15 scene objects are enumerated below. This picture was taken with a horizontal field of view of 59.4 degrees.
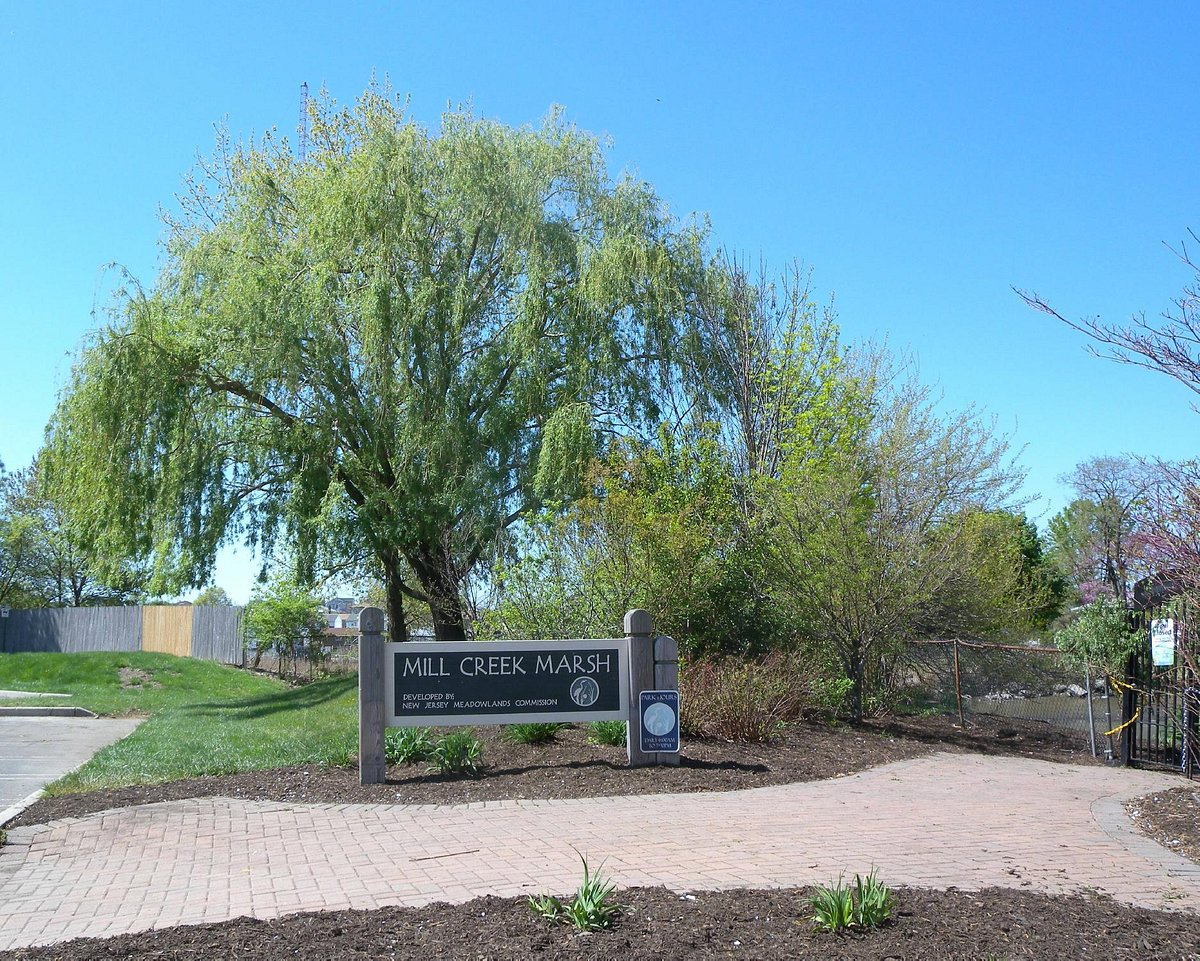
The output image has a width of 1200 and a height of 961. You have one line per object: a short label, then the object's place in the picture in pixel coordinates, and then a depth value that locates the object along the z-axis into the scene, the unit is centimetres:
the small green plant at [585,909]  494
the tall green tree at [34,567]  5153
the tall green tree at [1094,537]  760
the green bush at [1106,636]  1132
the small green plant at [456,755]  980
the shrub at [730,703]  1126
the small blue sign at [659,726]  1000
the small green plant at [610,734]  1081
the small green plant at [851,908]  487
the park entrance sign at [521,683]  985
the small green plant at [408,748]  1014
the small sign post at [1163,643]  967
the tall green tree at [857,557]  1357
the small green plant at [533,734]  1099
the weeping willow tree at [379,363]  1875
